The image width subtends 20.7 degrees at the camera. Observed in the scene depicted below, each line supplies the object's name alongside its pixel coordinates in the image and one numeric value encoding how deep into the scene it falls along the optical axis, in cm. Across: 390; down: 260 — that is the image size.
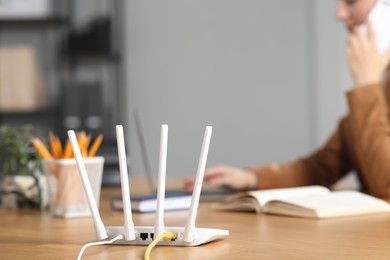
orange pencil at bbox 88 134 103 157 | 215
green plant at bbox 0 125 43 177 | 241
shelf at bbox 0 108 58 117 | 583
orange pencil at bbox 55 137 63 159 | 213
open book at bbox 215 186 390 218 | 197
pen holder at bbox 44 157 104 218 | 210
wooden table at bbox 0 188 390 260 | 149
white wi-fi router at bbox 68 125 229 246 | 148
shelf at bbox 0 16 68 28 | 578
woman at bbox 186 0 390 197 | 257
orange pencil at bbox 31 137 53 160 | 212
